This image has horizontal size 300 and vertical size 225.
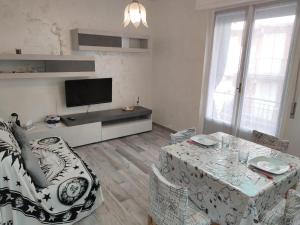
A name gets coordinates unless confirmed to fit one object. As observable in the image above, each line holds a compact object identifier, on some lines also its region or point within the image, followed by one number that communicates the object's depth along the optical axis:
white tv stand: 3.49
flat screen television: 3.78
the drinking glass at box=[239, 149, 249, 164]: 1.81
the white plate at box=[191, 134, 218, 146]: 2.10
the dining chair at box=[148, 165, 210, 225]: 1.39
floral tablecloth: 1.43
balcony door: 2.81
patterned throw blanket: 1.74
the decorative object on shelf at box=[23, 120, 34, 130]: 3.37
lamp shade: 2.06
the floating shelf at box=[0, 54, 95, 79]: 3.16
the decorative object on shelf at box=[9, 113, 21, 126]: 3.34
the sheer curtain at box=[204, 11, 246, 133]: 3.28
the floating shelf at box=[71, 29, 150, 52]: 3.67
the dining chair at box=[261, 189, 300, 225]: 1.30
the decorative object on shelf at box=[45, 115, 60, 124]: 3.57
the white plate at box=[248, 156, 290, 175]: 1.65
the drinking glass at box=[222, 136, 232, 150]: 2.08
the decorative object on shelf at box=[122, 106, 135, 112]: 4.44
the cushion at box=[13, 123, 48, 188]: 1.85
